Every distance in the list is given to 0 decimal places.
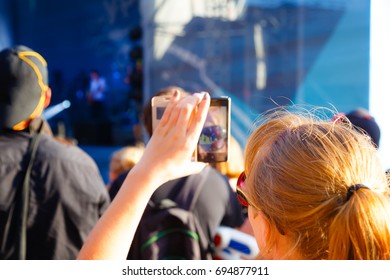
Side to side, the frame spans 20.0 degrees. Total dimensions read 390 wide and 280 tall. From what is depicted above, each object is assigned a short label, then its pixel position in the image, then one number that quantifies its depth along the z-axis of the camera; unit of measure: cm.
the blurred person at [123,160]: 365
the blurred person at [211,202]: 277
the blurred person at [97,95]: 1535
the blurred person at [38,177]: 268
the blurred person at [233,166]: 318
